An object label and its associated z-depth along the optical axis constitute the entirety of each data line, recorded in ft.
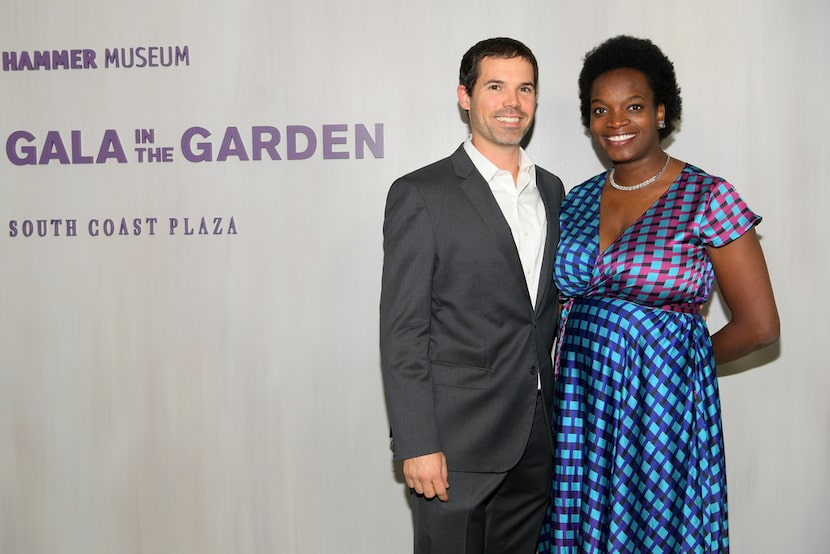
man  5.78
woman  5.79
